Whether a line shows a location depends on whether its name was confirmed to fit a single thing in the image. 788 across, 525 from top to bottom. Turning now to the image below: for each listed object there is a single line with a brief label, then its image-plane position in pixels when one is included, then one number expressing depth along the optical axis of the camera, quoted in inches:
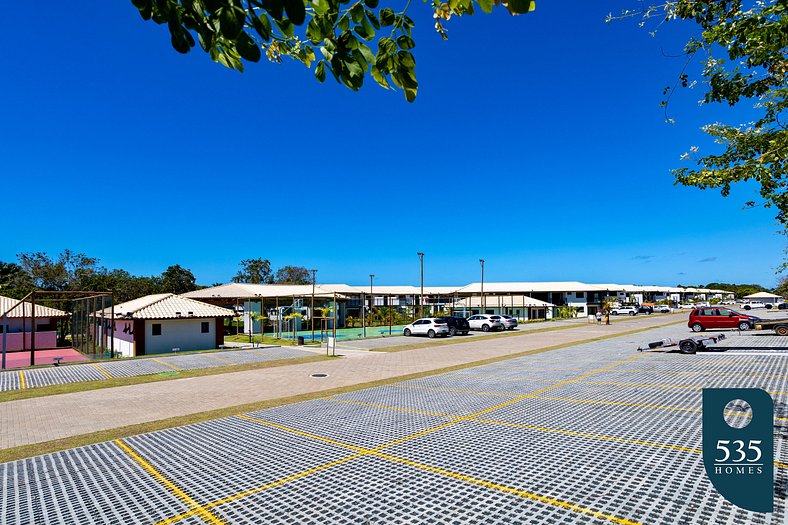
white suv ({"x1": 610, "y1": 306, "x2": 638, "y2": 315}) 2932.1
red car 1160.8
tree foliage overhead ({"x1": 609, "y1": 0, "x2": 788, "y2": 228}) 219.1
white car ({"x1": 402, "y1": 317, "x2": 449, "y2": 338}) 1386.6
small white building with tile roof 1187.9
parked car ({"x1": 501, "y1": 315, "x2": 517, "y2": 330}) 1678.0
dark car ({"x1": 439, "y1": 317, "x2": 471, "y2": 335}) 1453.7
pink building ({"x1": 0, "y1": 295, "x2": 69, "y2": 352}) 1267.2
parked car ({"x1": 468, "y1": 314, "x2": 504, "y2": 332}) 1647.4
